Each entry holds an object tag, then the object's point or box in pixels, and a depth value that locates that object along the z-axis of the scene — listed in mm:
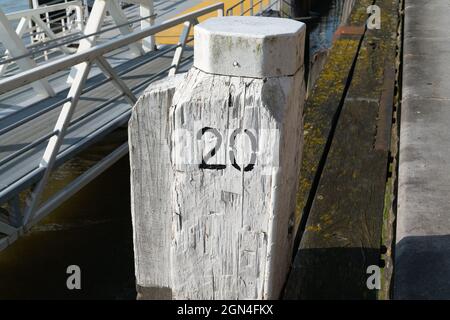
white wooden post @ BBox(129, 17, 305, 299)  1194
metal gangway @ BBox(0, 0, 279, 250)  3607
